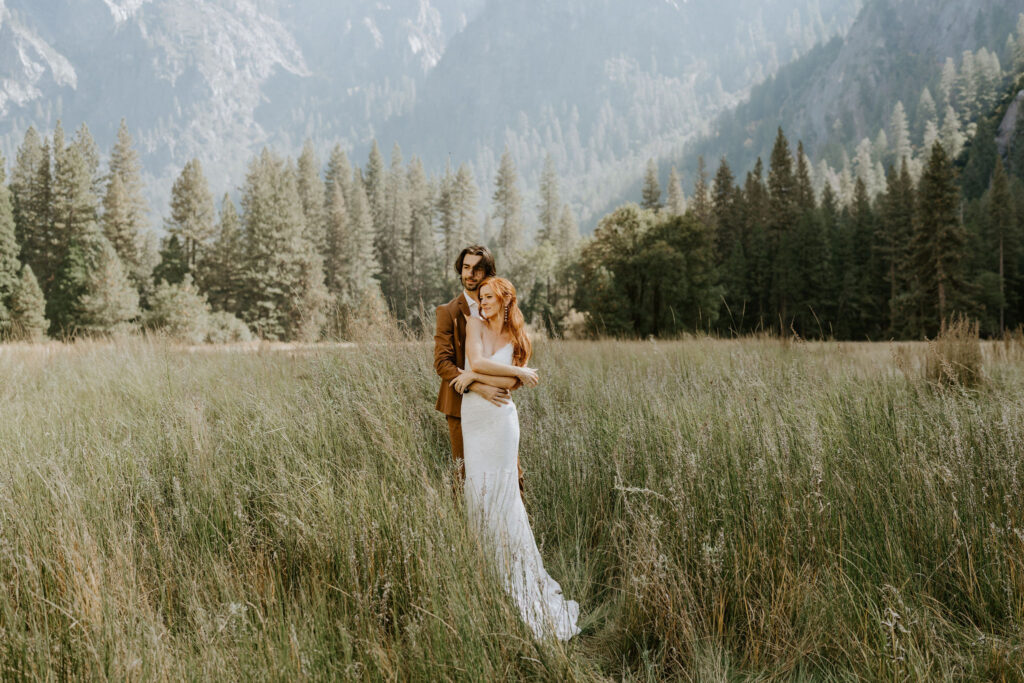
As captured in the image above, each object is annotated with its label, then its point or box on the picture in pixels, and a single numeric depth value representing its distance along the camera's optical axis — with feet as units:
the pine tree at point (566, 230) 210.79
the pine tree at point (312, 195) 167.43
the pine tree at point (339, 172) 201.77
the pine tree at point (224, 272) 140.36
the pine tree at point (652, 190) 197.26
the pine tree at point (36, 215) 134.72
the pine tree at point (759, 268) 166.91
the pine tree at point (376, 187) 200.95
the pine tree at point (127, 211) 140.47
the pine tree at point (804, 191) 182.53
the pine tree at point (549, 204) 216.13
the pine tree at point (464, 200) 205.05
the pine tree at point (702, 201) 189.88
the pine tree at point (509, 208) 209.77
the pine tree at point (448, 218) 204.67
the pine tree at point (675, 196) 221.66
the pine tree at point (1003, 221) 153.28
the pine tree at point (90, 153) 156.87
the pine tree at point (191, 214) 149.38
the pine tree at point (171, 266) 143.43
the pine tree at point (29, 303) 105.70
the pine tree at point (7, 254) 112.78
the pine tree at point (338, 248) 168.96
